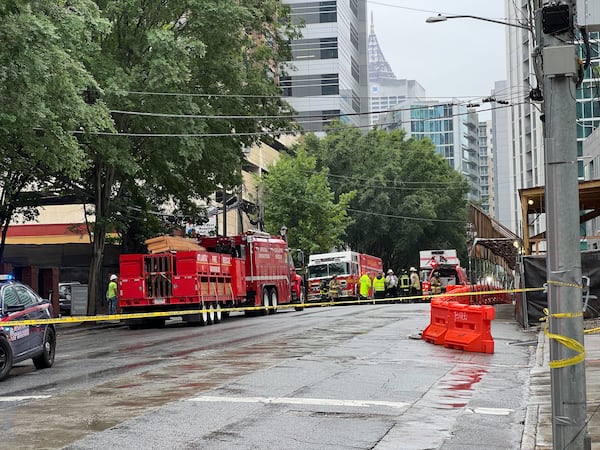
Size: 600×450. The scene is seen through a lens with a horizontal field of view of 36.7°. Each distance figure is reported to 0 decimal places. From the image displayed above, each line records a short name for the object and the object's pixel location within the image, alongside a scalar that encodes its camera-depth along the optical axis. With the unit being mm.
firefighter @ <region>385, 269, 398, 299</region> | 51875
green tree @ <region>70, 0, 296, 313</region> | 28625
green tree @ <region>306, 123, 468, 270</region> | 69750
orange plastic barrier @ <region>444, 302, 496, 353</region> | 17312
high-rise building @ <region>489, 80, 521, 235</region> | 176125
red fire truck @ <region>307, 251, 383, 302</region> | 49438
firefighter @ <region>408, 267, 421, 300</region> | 48094
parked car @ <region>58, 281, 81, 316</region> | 41531
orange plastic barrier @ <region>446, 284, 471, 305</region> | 25617
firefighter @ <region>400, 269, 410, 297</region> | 48969
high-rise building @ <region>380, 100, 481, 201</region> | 191100
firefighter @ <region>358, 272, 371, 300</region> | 46000
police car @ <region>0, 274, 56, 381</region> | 13531
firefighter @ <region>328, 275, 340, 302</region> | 49062
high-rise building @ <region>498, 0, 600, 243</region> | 90438
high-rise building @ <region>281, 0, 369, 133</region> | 105000
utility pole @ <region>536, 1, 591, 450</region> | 6977
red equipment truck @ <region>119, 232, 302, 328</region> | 27516
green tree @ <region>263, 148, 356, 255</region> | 60531
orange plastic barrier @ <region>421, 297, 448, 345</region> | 18750
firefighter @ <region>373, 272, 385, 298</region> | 48494
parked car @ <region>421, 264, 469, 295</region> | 51947
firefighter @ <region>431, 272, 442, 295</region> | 47938
